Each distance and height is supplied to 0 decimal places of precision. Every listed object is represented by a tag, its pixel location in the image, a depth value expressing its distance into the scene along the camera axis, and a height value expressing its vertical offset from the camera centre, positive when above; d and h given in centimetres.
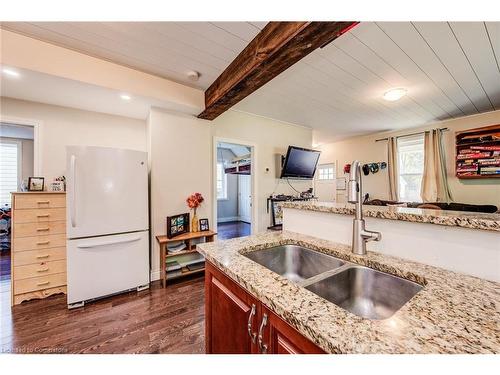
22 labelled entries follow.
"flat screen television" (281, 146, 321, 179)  377 +49
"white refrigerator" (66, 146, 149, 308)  210 -36
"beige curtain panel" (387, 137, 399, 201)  427 +42
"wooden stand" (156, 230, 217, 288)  253 -76
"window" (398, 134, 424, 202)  407 +44
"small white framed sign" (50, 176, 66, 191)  256 +6
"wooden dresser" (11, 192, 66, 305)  216 -60
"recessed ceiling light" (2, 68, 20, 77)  184 +108
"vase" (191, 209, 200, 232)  292 -49
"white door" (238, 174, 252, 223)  723 -34
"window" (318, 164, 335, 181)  551 +45
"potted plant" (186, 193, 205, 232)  288 -21
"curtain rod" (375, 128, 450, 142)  373 +108
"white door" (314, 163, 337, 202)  540 +15
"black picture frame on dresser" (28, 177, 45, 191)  241 +8
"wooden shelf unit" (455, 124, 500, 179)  306 +70
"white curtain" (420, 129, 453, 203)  368 +30
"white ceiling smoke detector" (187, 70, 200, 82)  229 +130
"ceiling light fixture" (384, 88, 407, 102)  257 +120
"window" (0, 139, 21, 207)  436 +50
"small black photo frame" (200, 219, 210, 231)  299 -52
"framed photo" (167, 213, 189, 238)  266 -47
